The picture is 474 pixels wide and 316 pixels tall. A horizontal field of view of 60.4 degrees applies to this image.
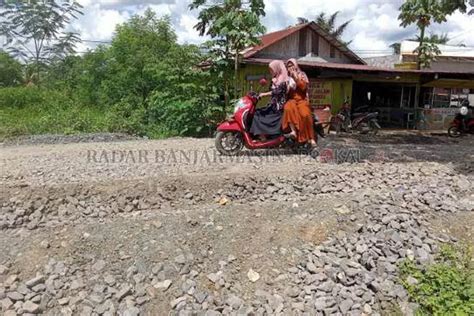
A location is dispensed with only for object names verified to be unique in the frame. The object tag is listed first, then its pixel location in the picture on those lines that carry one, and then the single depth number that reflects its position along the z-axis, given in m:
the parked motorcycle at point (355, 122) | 13.37
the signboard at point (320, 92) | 14.11
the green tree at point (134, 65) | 13.43
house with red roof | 13.82
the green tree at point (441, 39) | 36.32
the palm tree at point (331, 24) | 31.04
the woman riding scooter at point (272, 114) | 7.06
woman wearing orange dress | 6.95
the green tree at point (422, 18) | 16.64
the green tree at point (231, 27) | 10.51
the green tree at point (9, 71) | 21.87
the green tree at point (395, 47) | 35.21
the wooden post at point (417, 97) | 15.92
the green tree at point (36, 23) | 19.73
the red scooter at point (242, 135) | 7.07
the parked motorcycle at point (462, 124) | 13.30
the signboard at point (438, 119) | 15.87
